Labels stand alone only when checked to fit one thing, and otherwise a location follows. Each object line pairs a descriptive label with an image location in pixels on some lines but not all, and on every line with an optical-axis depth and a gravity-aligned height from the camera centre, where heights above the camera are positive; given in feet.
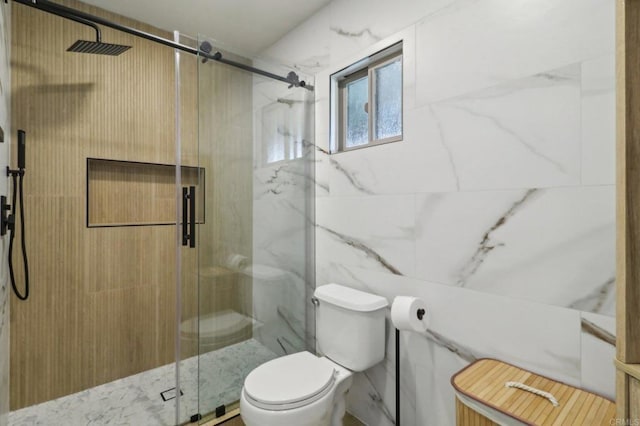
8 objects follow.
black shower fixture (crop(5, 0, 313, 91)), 4.97 +3.00
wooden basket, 3.03 -1.98
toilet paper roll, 4.59 -1.51
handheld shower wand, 5.94 +0.25
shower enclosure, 5.75 -0.32
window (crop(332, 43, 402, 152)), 5.73 +2.21
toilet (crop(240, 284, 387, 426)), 4.31 -2.55
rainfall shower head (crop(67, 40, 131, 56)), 5.51 +2.99
